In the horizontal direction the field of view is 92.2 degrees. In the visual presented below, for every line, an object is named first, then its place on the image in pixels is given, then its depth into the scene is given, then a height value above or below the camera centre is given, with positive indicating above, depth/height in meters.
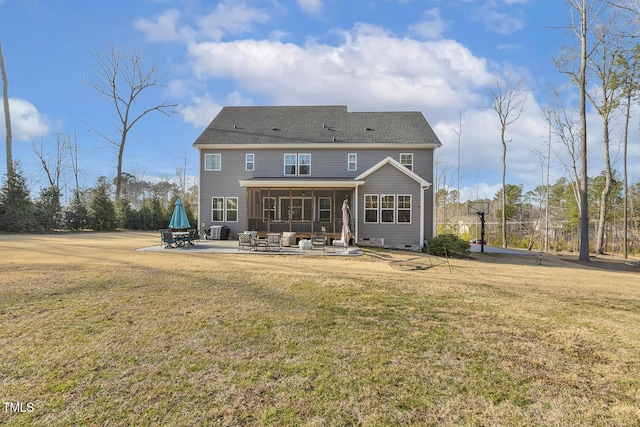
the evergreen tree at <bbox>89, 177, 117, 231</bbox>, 25.44 +0.73
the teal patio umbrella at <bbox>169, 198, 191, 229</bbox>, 15.68 +0.01
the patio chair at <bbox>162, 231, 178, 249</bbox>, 14.44 -0.94
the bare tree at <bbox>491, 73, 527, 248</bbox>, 27.81 +11.71
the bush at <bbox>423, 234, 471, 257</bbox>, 15.17 -1.25
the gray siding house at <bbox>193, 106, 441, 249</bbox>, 17.23 +2.85
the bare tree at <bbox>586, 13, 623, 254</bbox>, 19.80 +8.55
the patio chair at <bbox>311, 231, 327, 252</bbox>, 14.38 -0.99
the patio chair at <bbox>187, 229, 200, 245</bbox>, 15.73 -0.90
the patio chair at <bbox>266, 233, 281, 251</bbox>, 14.15 -0.99
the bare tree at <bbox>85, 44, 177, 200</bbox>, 31.34 +14.10
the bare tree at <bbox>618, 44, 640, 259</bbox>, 18.84 +8.94
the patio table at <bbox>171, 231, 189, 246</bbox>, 14.98 -0.88
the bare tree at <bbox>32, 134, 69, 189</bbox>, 32.37 +6.64
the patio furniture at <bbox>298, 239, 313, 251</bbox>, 14.46 -1.19
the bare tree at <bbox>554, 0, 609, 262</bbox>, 16.66 +7.81
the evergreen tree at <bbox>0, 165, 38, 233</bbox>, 21.83 +0.86
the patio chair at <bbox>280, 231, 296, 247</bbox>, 16.19 -1.02
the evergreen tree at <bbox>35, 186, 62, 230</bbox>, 23.12 +0.80
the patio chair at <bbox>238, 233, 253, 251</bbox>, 14.17 -0.95
